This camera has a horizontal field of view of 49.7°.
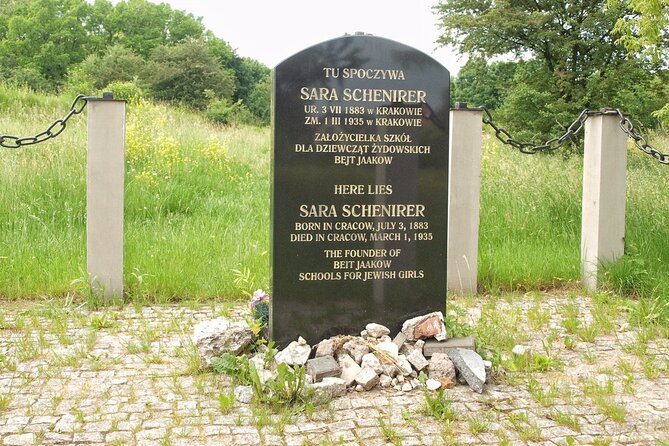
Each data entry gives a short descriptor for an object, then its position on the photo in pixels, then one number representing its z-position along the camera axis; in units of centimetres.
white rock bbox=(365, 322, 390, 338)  480
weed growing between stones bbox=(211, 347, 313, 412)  395
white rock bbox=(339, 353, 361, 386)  430
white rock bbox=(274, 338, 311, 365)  445
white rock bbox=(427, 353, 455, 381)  439
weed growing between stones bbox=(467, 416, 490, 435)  361
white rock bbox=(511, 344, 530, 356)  483
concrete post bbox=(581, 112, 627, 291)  686
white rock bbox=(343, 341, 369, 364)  455
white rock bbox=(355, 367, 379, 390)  423
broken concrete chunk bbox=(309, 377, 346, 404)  401
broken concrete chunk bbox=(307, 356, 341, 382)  428
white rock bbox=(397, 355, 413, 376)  439
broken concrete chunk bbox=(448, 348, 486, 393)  422
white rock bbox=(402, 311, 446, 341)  474
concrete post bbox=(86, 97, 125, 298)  617
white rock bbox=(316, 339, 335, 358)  460
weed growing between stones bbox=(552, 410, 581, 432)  370
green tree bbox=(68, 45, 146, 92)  4859
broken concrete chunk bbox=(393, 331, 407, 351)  477
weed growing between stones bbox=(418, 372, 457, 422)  379
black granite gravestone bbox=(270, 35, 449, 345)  469
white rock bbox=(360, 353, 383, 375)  438
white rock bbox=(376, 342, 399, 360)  456
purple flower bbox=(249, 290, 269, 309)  529
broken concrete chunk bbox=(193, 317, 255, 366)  453
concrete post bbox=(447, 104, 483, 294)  660
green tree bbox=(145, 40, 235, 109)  4928
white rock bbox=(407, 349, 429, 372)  445
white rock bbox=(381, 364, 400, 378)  438
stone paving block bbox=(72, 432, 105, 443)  345
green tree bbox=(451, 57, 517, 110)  3035
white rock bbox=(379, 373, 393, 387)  431
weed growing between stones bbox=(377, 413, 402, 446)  349
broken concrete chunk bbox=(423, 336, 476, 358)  468
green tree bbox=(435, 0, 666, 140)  2667
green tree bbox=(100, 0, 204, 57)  6619
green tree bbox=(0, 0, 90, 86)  5878
